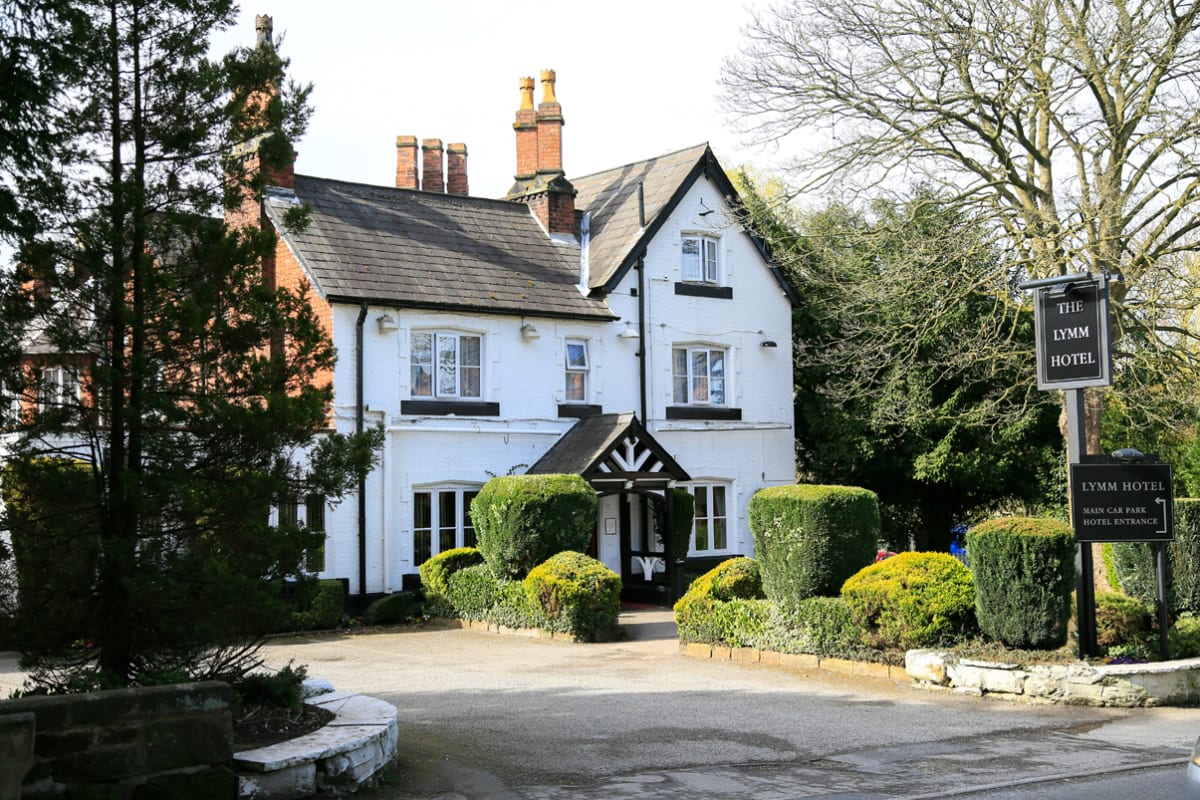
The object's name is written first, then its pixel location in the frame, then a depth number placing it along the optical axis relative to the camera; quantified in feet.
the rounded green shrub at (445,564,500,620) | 69.21
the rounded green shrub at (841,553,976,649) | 46.88
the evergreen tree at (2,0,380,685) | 28.99
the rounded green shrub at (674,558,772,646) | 54.08
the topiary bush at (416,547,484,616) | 72.90
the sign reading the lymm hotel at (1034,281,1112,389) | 43.65
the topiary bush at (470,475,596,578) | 66.64
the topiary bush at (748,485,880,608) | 51.31
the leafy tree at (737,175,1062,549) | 73.92
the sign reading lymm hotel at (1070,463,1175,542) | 43.01
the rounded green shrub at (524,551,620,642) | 62.44
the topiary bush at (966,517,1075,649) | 42.91
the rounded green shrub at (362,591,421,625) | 72.23
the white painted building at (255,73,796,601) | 76.23
